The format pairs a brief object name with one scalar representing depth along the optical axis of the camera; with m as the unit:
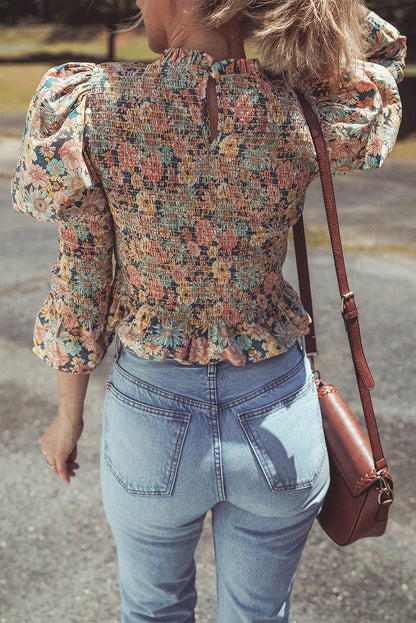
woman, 1.09
